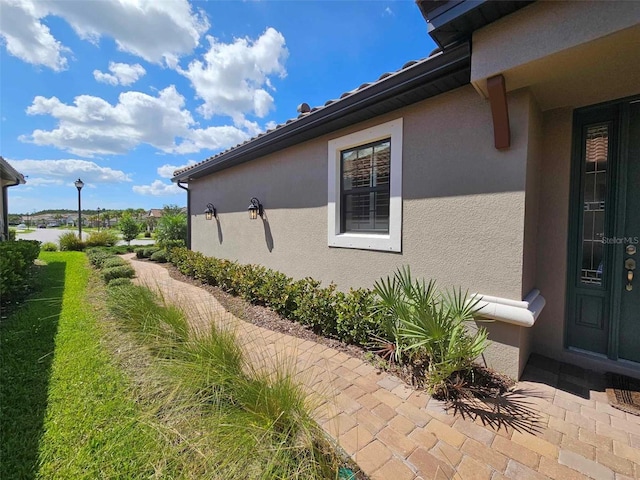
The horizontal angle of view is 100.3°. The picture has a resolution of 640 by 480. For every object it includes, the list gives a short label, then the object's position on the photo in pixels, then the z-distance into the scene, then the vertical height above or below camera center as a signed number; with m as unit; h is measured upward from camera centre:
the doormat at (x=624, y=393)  2.70 -1.79
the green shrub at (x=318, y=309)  4.36 -1.38
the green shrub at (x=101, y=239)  17.62 -0.85
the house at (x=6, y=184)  10.95 +2.02
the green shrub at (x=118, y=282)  6.01 -1.28
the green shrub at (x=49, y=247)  16.78 -1.26
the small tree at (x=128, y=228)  21.20 -0.05
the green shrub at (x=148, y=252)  13.88 -1.28
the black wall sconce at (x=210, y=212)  9.44 +0.55
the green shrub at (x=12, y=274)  5.61 -1.06
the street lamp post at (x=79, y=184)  18.11 +2.93
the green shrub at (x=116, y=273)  7.31 -1.29
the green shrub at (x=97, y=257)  10.15 -1.22
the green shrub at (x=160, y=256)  12.36 -1.35
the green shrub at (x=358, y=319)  3.83 -1.33
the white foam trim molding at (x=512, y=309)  2.93 -0.92
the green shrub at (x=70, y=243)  16.75 -1.01
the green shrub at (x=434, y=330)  2.83 -1.18
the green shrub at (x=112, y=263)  8.66 -1.18
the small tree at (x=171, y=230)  13.12 -0.13
